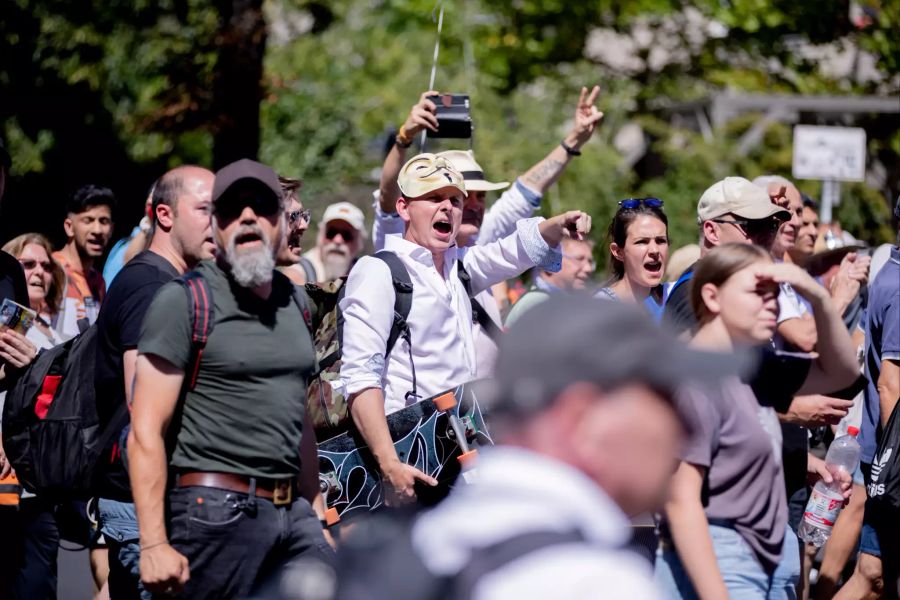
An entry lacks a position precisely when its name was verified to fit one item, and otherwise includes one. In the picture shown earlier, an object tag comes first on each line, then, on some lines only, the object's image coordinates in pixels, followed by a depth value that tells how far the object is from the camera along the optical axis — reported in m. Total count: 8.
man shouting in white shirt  10.24
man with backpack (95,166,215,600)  9.33
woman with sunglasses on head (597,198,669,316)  12.45
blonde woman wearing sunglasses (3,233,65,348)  14.20
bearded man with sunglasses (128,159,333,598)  8.23
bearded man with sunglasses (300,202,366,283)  18.31
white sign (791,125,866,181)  25.30
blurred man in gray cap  4.36
